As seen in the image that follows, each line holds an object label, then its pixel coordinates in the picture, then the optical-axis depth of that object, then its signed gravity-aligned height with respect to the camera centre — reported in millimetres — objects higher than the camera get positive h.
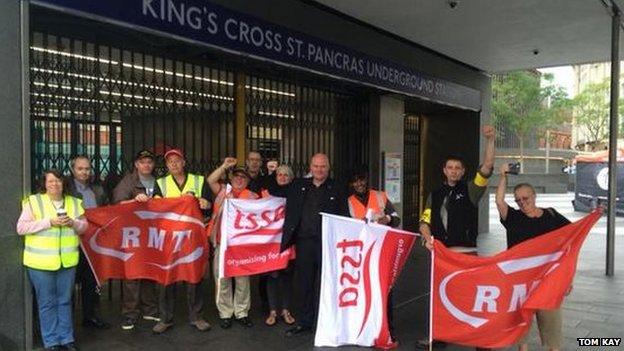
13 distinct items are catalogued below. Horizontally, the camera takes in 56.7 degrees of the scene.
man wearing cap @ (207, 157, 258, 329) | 5785 -1251
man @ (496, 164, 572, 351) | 4605 -524
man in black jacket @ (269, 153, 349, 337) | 5477 -613
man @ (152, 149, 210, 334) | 5551 -381
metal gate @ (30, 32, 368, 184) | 5918 +578
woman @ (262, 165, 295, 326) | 5922 -1408
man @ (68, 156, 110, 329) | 5375 -482
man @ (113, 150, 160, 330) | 5629 -359
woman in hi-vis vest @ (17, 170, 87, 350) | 4672 -789
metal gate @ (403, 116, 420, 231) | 13445 -379
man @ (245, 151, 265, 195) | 6492 -124
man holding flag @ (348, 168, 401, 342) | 5453 -449
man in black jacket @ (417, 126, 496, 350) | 5008 -467
